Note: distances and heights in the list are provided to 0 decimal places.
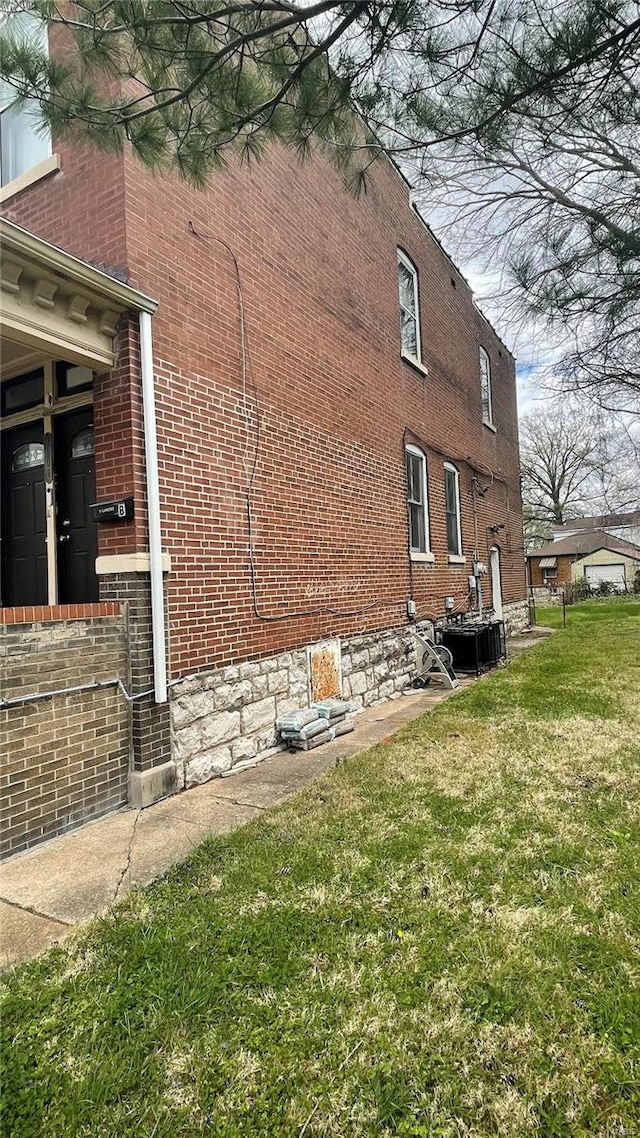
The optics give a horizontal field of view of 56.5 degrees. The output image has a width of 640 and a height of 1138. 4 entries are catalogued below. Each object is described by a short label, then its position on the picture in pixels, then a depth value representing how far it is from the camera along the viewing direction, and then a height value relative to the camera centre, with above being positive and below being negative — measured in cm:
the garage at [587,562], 3869 +76
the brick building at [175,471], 377 +103
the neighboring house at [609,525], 1928 +236
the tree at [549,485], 3705 +620
